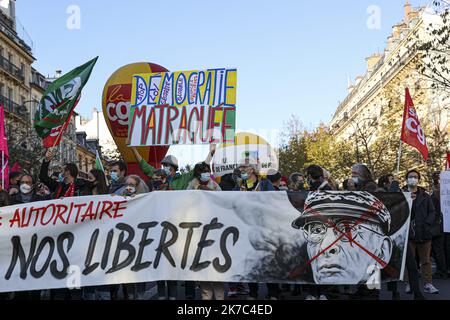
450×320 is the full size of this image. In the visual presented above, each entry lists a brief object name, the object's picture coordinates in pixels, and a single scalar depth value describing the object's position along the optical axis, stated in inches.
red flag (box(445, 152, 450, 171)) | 532.2
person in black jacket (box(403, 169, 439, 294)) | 343.3
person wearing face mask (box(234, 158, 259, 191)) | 354.0
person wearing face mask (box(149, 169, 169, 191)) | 392.8
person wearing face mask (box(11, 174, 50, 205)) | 354.6
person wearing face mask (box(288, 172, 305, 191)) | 435.8
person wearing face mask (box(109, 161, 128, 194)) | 341.1
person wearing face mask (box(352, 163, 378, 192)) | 345.1
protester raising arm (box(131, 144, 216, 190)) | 352.5
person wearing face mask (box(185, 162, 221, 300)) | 309.7
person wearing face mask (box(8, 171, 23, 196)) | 411.2
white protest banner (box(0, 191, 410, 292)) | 280.7
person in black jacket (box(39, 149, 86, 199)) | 331.3
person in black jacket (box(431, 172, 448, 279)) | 436.5
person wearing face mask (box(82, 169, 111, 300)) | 290.4
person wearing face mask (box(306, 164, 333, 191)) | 316.2
